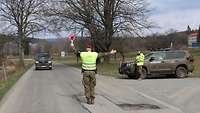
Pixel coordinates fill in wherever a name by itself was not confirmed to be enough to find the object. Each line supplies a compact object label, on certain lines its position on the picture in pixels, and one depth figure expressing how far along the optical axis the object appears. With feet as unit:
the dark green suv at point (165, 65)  92.68
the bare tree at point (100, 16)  162.50
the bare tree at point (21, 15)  204.23
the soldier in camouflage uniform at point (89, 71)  46.89
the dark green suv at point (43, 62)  160.04
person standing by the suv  89.82
